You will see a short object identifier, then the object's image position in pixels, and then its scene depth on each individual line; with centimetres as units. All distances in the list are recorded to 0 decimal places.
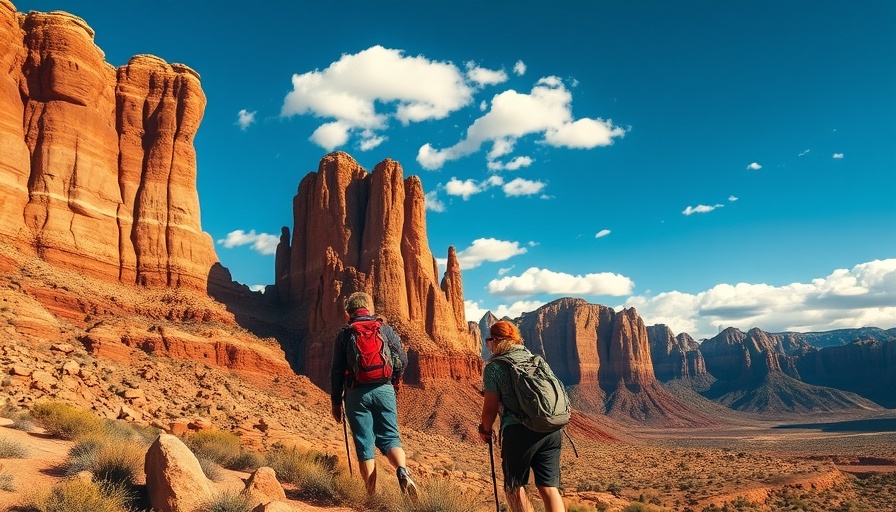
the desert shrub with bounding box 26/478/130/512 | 471
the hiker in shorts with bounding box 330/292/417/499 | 555
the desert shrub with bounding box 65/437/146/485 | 602
